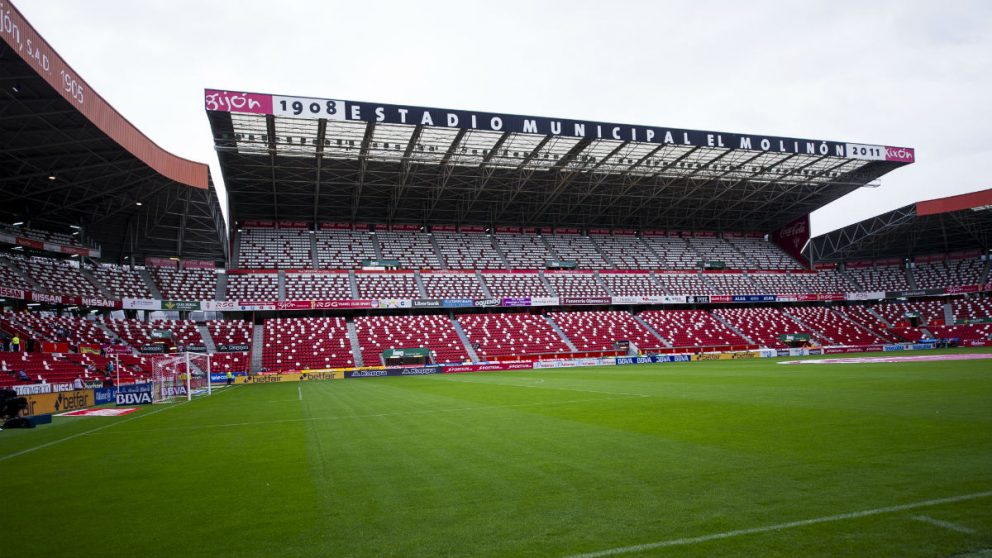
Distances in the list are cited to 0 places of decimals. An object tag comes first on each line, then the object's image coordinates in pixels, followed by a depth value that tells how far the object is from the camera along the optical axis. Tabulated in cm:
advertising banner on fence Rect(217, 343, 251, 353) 4750
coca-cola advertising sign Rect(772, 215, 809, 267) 7109
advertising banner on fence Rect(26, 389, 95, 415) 2114
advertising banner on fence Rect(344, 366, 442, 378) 4538
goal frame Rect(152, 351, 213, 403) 2628
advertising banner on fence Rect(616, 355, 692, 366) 5044
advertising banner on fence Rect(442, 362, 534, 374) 4794
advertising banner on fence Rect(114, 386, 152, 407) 2473
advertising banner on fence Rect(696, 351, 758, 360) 5238
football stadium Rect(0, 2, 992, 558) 586
